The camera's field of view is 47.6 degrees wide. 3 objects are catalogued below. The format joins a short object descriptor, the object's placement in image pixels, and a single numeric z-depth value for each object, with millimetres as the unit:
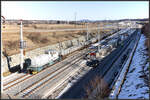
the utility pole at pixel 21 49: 23122
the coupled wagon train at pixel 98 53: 26750
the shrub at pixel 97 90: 14688
